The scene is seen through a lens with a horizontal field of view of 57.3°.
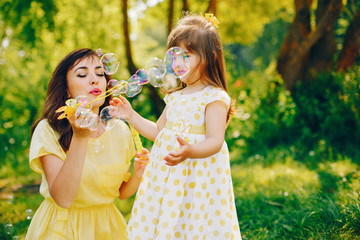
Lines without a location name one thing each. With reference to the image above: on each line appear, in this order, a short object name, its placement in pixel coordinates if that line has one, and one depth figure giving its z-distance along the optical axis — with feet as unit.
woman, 6.54
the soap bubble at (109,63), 7.22
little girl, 6.16
